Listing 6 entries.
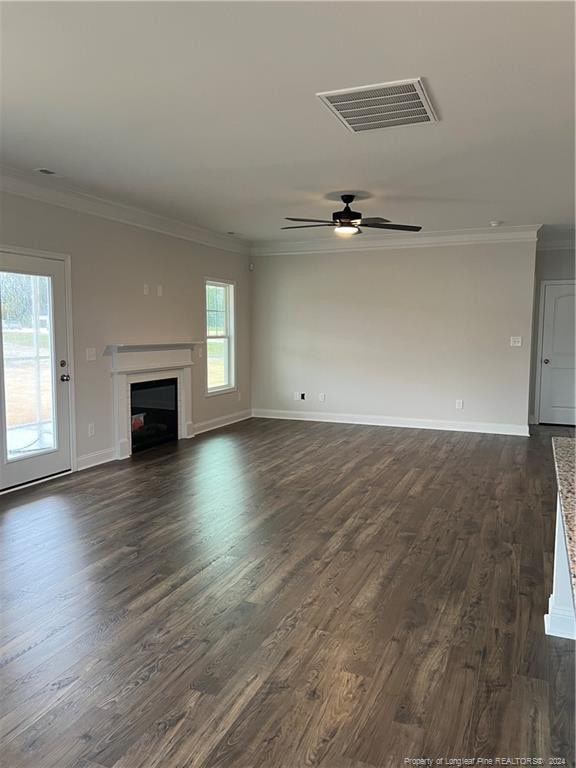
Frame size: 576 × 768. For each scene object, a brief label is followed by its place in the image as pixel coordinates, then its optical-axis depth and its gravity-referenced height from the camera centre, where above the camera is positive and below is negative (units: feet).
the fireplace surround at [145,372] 18.80 -1.29
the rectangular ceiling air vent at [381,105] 9.18 +4.26
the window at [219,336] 24.75 +0.12
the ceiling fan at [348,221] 16.91 +3.75
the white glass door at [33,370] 14.67 -0.95
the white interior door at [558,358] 25.46 -0.84
